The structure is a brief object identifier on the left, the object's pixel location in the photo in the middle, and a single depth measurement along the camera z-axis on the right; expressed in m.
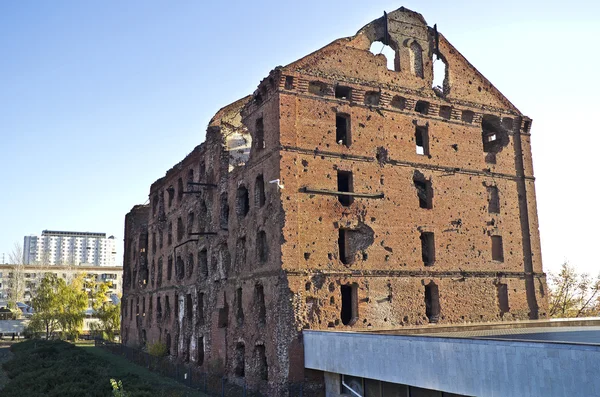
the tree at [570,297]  38.41
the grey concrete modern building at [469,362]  10.67
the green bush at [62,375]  20.00
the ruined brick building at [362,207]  21.38
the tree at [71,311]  53.44
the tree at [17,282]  80.25
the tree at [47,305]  53.09
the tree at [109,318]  54.12
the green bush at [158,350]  32.88
